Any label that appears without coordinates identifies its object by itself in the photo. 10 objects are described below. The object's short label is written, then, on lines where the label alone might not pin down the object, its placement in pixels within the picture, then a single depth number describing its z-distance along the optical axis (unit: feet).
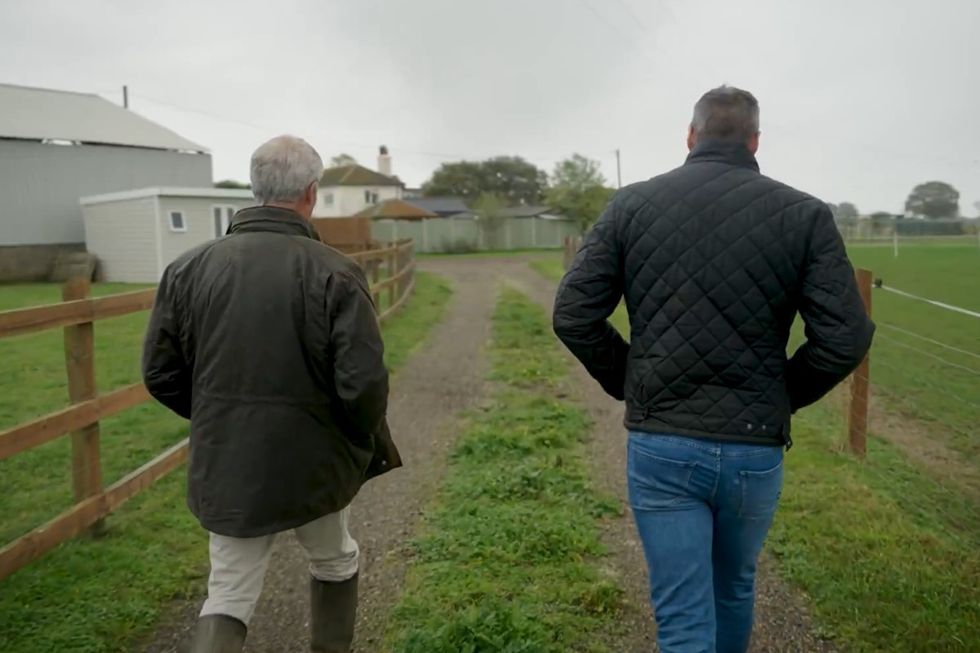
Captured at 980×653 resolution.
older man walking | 8.38
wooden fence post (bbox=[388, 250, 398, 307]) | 48.02
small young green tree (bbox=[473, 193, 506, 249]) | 155.53
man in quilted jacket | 7.51
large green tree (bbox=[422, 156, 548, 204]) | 272.72
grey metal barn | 90.27
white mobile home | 85.35
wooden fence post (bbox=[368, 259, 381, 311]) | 45.79
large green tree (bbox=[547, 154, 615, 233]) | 174.81
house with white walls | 206.08
